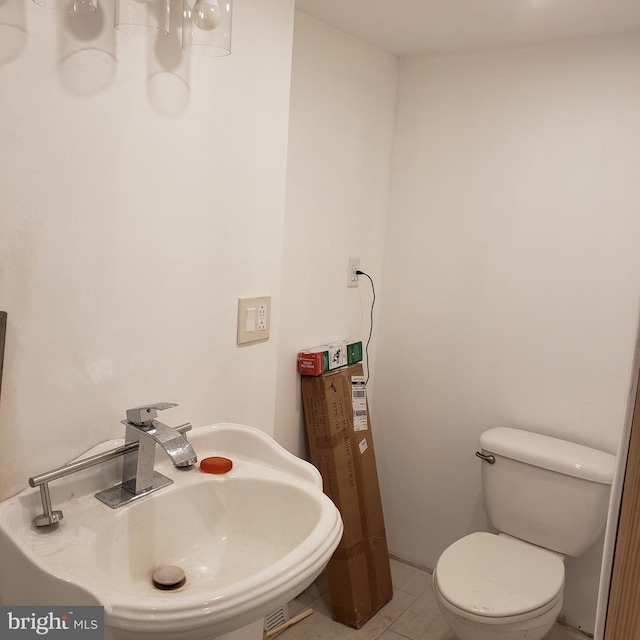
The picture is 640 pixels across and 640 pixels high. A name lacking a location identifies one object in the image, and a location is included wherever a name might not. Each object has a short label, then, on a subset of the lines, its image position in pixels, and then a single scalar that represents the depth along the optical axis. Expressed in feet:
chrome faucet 3.91
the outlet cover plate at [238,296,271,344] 5.08
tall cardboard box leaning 7.06
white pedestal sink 3.03
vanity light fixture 3.61
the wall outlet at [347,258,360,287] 7.67
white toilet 5.59
